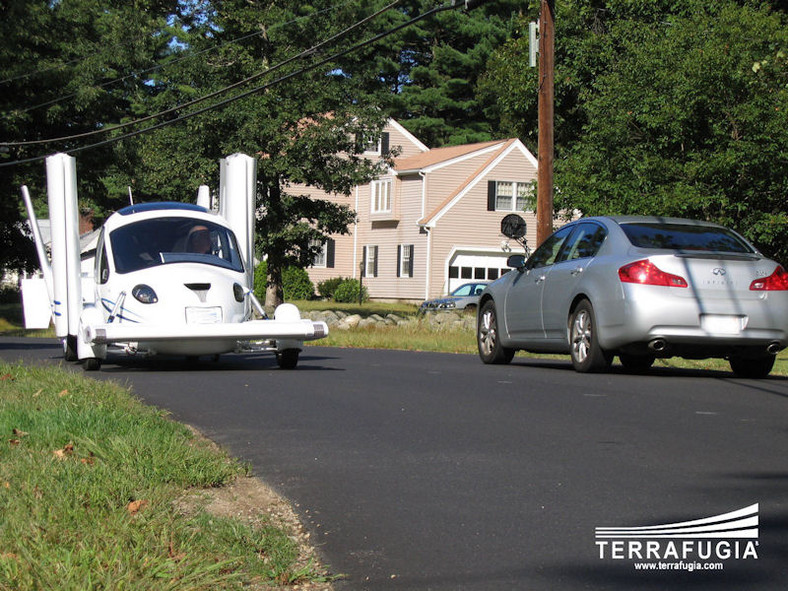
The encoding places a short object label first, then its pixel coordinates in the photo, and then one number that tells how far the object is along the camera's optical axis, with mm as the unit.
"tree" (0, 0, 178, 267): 38406
